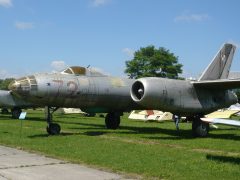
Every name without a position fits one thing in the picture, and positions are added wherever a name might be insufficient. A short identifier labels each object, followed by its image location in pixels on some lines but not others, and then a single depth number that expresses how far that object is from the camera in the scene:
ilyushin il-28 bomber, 14.54
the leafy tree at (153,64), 93.32
